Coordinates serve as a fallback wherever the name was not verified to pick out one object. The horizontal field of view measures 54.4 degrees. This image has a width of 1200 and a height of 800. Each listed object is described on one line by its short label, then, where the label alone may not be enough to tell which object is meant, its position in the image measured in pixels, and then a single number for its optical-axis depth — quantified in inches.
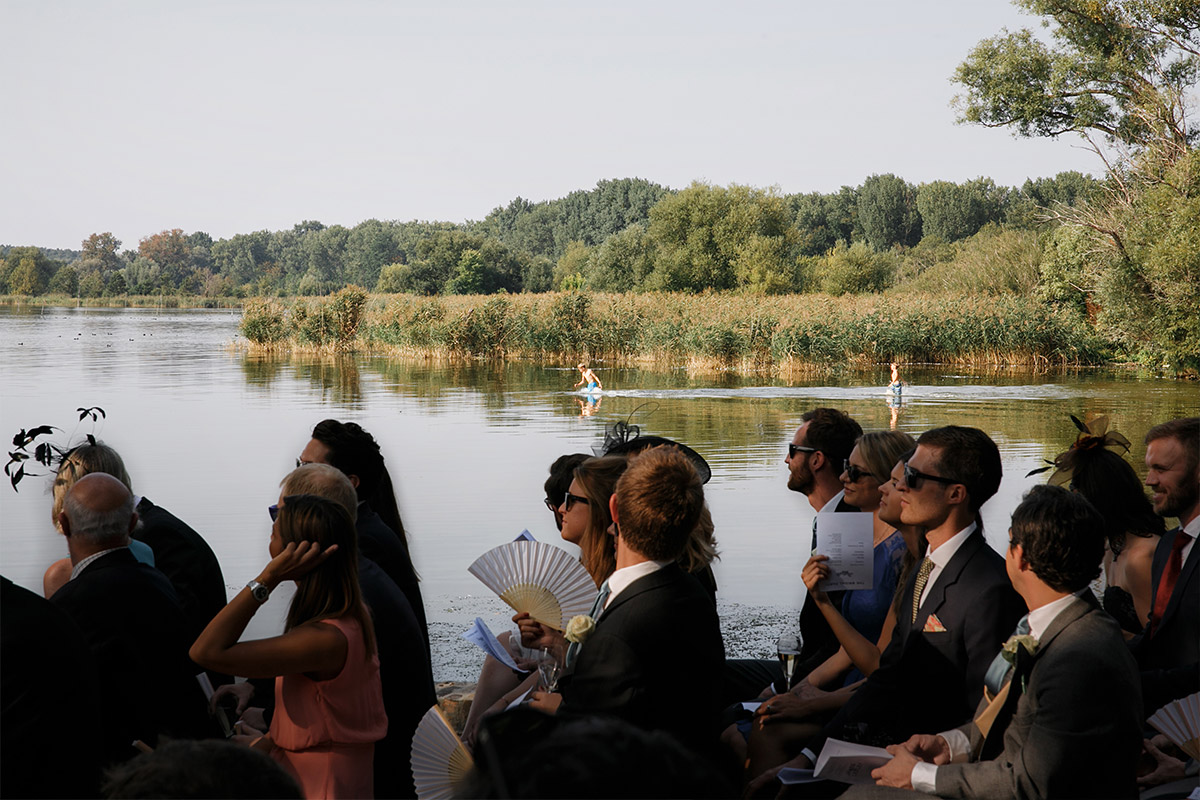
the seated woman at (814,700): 153.0
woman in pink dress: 120.8
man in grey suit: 110.4
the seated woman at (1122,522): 178.4
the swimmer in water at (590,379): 967.6
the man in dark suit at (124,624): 125.3
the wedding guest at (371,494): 167.2
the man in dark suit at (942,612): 135.6
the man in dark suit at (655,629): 120.3
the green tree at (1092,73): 1138.7
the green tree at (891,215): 3811.5
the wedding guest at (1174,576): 145.0
